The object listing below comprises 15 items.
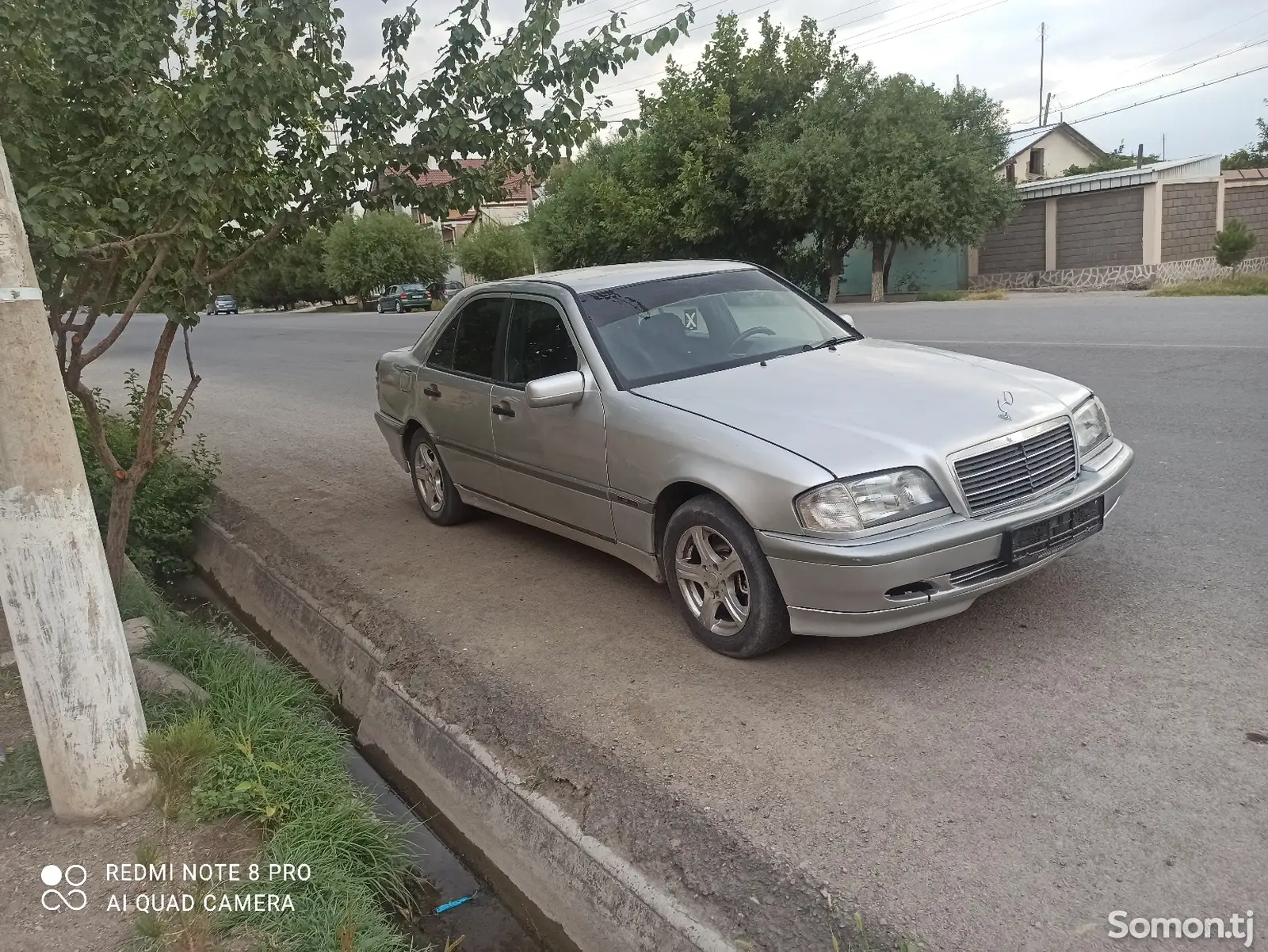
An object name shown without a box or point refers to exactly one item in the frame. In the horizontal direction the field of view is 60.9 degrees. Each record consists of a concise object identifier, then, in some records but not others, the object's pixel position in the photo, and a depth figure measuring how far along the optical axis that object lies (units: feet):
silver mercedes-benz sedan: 12.94
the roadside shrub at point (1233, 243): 89.45
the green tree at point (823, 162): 97.96
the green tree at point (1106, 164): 148.56
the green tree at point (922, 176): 94.43
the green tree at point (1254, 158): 178.81
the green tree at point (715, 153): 107.04
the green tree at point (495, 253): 163.22
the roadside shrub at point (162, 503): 26.50
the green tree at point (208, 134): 17.12
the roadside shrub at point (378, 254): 173.88
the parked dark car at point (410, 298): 150.10
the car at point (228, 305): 199.00
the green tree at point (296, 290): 195.11
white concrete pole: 10.79
